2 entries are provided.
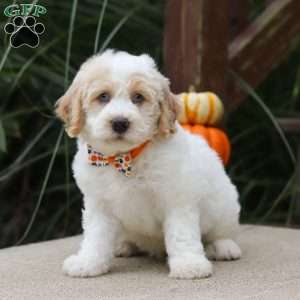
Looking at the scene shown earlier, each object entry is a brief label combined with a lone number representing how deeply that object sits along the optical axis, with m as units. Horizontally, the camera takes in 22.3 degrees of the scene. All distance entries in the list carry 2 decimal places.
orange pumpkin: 3.76
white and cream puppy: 2.64
